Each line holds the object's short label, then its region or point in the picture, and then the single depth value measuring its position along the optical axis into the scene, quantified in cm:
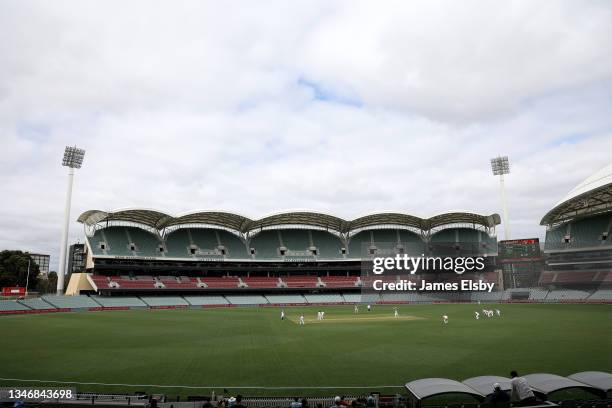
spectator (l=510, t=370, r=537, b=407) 1006
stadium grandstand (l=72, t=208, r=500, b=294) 7819
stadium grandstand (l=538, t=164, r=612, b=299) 7068
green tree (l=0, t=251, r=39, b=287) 8775
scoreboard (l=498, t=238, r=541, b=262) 7638
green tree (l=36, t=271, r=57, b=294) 12700
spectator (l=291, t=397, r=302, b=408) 1158
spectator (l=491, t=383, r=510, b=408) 1013
